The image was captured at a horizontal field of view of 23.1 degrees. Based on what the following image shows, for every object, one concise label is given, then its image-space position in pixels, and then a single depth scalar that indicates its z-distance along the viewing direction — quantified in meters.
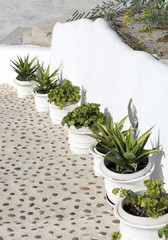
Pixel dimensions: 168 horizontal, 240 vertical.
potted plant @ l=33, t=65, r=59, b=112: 7.70
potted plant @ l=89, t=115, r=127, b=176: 4.91
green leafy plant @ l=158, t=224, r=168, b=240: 3.42
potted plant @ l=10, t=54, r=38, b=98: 8.65
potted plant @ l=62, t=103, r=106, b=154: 5.82
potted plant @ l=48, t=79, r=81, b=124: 6.86
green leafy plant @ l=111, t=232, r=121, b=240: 3.73
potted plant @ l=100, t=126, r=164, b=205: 4.40
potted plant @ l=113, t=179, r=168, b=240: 3.71
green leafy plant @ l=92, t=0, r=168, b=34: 9.16
